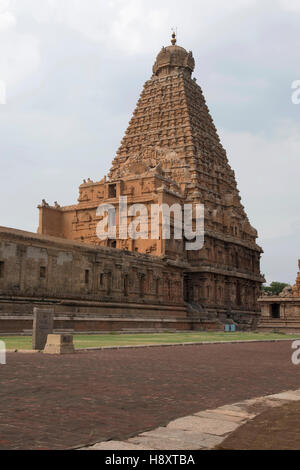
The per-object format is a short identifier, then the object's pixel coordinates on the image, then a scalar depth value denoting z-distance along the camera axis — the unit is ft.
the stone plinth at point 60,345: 64.28
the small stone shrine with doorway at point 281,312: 186.19
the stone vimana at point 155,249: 131.13
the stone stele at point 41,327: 69.51
